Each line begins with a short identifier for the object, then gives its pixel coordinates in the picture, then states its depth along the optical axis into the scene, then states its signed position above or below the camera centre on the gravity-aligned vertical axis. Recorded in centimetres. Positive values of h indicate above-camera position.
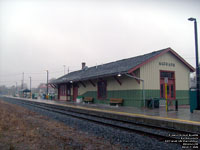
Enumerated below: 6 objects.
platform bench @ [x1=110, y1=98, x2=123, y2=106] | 1820 -140
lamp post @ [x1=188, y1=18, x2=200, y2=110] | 1238 +151
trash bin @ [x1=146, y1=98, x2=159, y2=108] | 1608 -142
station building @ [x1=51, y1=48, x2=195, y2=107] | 1678 +66
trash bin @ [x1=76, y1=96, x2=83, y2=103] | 2497 -162
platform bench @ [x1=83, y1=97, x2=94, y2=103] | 2272 -155
